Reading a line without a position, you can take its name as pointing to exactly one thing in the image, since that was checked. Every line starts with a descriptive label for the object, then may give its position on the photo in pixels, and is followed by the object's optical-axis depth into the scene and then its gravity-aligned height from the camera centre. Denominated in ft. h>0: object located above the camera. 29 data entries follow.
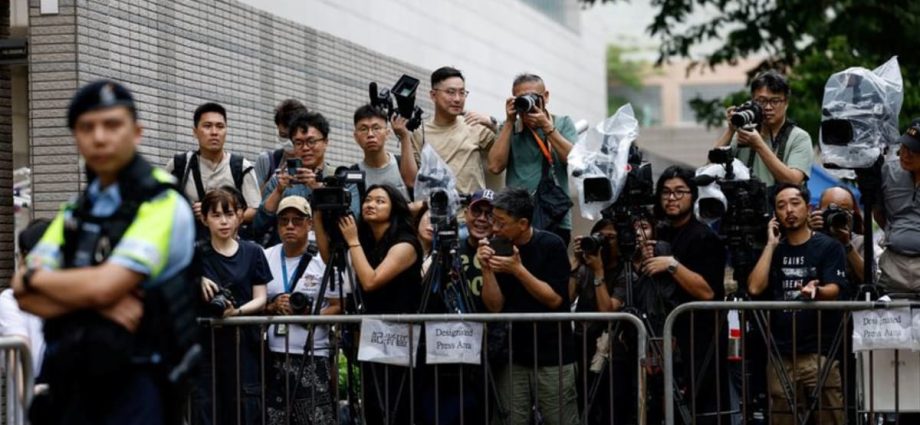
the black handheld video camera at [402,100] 37.68 +2.18
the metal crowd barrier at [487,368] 32.99 -3.27
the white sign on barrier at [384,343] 33.30 -2.70
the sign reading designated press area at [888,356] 33.01 -3.06
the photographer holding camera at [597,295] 35.68 -2.03
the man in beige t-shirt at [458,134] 39.34 +1.51
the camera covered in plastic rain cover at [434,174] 35.58 +0.54
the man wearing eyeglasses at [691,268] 34.71 -1.40
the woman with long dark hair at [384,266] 34.09 -1.28
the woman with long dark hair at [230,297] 33.65 -1.86
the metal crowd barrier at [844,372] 32.86 -3.36
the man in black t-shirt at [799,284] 34.53 -1.72
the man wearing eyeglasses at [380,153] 37.83 +1.05
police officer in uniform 21.16 -0.95
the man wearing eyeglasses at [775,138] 37.58 +1.31
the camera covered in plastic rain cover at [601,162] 35.42 +0.76
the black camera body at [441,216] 34.45 -0.30
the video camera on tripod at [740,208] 34.22 -0.19
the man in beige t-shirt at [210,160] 37.63 +0.92
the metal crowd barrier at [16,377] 28.35 -2.83
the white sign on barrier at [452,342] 33.35 -2.69
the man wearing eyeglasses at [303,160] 37.24 +0.90
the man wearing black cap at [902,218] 34.42 -0.41
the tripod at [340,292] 34.01 -1.79
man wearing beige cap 34.22 -3.24
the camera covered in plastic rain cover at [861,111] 34.76 +1.73
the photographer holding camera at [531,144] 37.86 +1.22
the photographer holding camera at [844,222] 36.24 -0.52
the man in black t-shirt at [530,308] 34.35 -2.13
